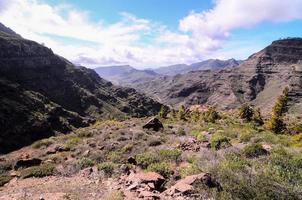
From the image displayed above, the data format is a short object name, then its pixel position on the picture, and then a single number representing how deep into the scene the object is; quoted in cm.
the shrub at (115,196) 676
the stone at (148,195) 666
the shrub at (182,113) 4276
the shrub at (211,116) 3445
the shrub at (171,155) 993
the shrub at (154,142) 1378
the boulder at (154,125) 1971
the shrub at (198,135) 1435
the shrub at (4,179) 910
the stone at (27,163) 1111
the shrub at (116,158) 1029
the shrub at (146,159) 961
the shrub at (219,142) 1209
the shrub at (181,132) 1728
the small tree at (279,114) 2984
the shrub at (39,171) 956
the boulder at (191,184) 676
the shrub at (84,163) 992
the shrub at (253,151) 1013
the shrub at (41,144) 1685
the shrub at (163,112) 4930
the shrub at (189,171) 805
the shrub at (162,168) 845
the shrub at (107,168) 885
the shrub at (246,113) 3943
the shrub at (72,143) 1438
